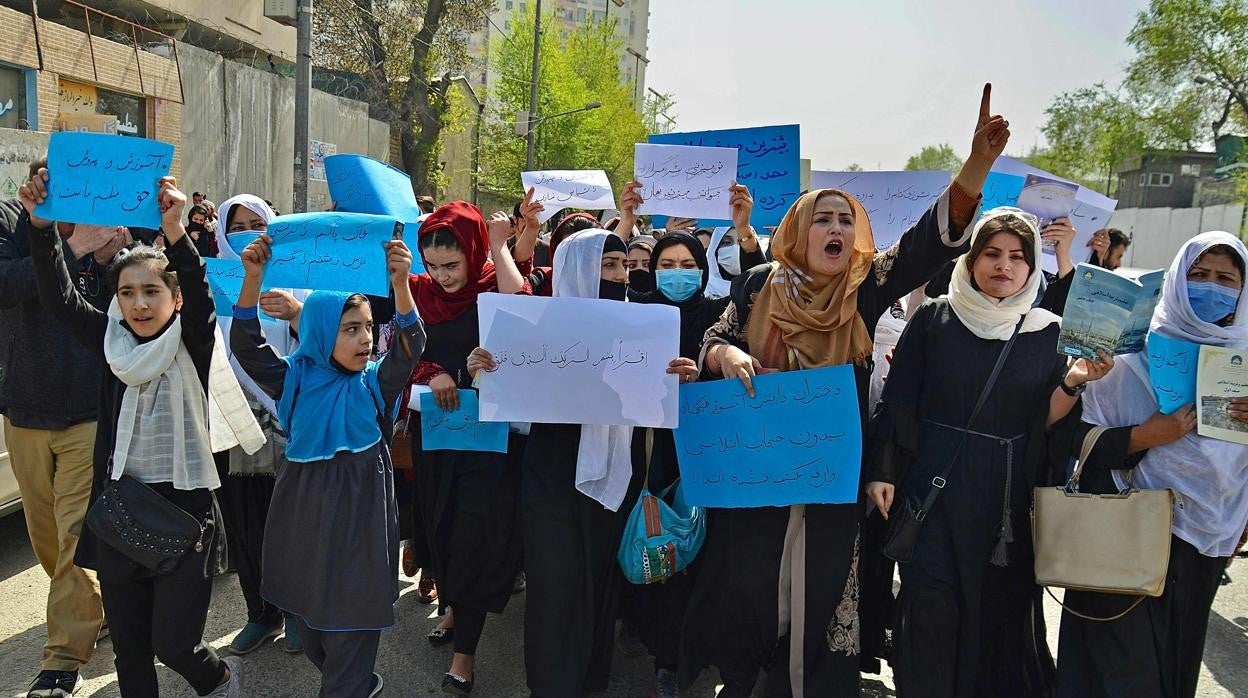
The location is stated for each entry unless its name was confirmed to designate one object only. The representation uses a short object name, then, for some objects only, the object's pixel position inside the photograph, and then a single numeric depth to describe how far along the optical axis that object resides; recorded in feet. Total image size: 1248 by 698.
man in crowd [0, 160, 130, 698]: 10.31
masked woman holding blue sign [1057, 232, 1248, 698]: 9.00
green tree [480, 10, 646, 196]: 97.19
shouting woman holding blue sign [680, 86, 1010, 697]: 9.36
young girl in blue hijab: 9.05
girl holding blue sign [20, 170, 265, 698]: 8.96
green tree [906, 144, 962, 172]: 389.60
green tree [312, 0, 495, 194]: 68.03
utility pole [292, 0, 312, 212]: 35.45
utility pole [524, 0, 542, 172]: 81.91
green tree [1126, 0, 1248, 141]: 102.83
